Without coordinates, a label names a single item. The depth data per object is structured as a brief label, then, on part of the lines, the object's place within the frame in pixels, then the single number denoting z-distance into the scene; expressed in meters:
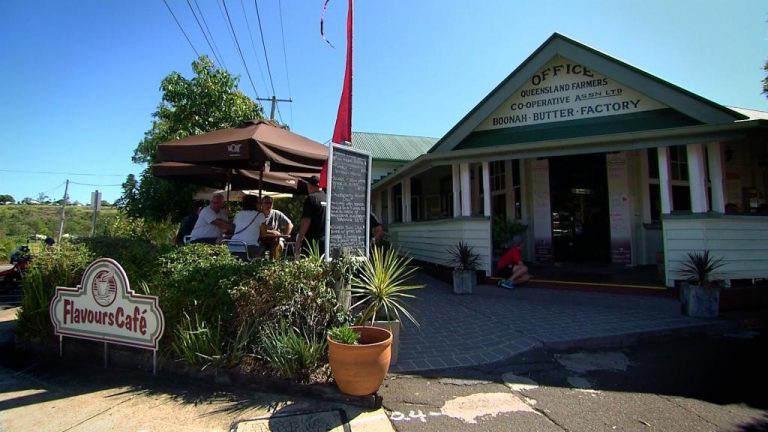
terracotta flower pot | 3.34
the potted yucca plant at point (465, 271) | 8.02
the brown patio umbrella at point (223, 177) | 7.06
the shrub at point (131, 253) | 4.50
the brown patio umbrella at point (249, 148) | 5.12
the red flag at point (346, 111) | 4.86
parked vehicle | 8.78
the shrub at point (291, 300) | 3.91
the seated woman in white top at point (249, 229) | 5.89
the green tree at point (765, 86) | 13.64
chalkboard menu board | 4.34
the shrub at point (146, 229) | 11.67
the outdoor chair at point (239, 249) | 5.84
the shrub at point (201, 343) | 3.92
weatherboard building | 6.78
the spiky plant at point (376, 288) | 4.09
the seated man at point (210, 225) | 6.09
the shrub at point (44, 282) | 4.84
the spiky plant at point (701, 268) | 6.07
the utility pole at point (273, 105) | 20.42
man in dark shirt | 5.21
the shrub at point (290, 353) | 3.63
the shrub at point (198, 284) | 4.03
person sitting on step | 7.92
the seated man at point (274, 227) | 6.12
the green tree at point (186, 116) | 11.12
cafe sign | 4.09
